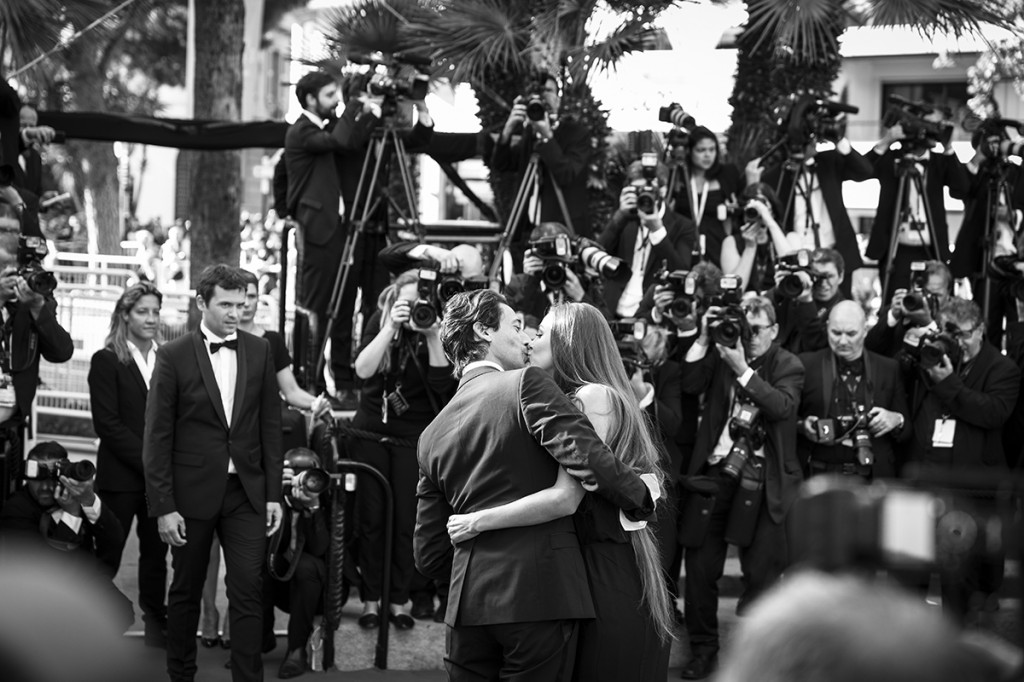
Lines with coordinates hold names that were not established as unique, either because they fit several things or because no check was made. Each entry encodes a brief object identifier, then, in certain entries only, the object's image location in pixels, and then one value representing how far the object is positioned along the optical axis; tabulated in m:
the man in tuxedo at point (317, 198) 8.16
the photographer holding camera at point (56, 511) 6.03
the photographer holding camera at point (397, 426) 6.58
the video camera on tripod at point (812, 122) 8.03
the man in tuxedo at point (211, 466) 5.69
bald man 6.77
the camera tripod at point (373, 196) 7.92
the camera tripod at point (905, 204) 8.15
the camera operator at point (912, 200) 8.22
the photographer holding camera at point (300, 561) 6.32
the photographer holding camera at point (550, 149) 7.74
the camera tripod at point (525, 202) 7.86
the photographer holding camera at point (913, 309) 7.11
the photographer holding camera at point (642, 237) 7.37
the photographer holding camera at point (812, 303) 7.38
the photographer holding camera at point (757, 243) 7.56
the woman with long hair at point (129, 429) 6.57
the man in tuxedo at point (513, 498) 4.07
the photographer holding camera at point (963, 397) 6.79
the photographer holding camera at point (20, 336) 6.56
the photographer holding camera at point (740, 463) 6.46
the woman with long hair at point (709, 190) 7.89
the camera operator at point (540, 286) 6.90
